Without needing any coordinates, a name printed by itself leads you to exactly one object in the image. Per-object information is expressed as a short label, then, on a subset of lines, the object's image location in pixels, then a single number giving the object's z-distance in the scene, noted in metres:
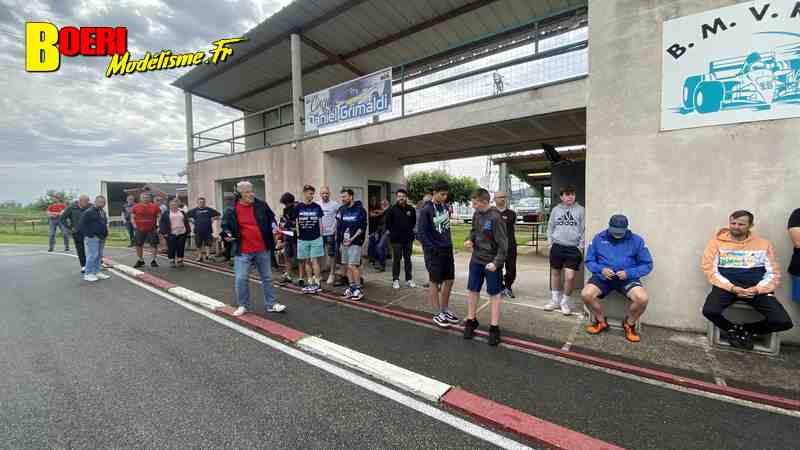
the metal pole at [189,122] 11.42
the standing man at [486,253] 3.65
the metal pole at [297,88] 7.98
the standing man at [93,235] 6.73
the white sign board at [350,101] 6.70
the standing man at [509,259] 5.46
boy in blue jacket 3.76
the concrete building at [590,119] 3.59
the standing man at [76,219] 7.43
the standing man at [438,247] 4.23
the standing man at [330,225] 6.39
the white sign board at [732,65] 3.37
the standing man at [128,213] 10.63
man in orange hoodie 3.28
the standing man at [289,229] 6.15
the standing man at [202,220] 8.55
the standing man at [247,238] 4.54
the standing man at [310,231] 5.54
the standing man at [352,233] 5.53
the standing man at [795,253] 3.26
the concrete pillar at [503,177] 15.11
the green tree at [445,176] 35.93
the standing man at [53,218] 11.65
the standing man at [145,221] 7.99
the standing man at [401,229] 6.14
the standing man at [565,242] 4.59
